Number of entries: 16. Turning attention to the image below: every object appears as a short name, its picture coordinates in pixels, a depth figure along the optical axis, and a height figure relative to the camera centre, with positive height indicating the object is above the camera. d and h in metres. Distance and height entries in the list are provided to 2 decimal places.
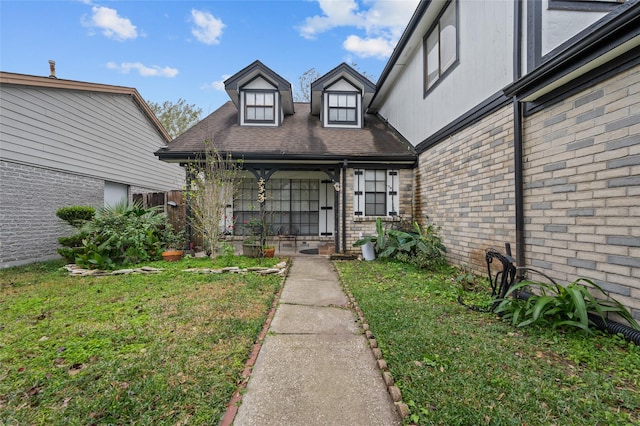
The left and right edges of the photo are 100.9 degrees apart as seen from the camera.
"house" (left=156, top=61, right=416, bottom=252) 7.70 +1.79
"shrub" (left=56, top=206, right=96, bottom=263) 6.10 -0.24
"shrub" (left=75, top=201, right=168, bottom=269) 5.75 -0.59
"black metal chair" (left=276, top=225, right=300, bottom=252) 9.28 -0.73
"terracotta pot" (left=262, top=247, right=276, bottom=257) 7.02 -1.02
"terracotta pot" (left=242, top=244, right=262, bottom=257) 6.89 -0.95
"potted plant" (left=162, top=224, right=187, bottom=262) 7.02 -0.75
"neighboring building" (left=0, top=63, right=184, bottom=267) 6.27 +1.70
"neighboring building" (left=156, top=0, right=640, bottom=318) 2.76 +1.50
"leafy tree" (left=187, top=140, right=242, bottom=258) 6.55 +0.52
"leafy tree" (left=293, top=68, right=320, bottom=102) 17.11 +8.40
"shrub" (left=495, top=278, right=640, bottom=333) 2.61 -0.98
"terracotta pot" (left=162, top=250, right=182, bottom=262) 6.55 -1.04
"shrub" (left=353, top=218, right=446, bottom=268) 5.87 -0.73
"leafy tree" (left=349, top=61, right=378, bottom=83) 17.99 +9.73
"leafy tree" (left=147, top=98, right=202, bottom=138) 19.14 +7.25
